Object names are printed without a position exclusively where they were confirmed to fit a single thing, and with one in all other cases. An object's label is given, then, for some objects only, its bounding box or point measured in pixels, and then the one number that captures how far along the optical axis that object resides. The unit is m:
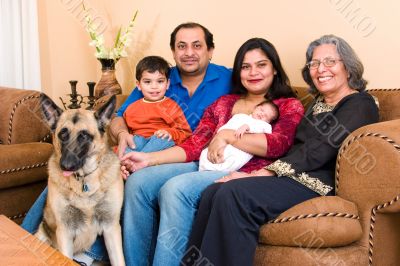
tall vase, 3.21
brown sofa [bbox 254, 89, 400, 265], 1.32
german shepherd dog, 1.62
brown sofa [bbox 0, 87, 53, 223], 2.19
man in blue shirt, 2.18
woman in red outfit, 1.59
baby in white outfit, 1.75
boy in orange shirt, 2.09
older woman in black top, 1.39
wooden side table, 1.14
